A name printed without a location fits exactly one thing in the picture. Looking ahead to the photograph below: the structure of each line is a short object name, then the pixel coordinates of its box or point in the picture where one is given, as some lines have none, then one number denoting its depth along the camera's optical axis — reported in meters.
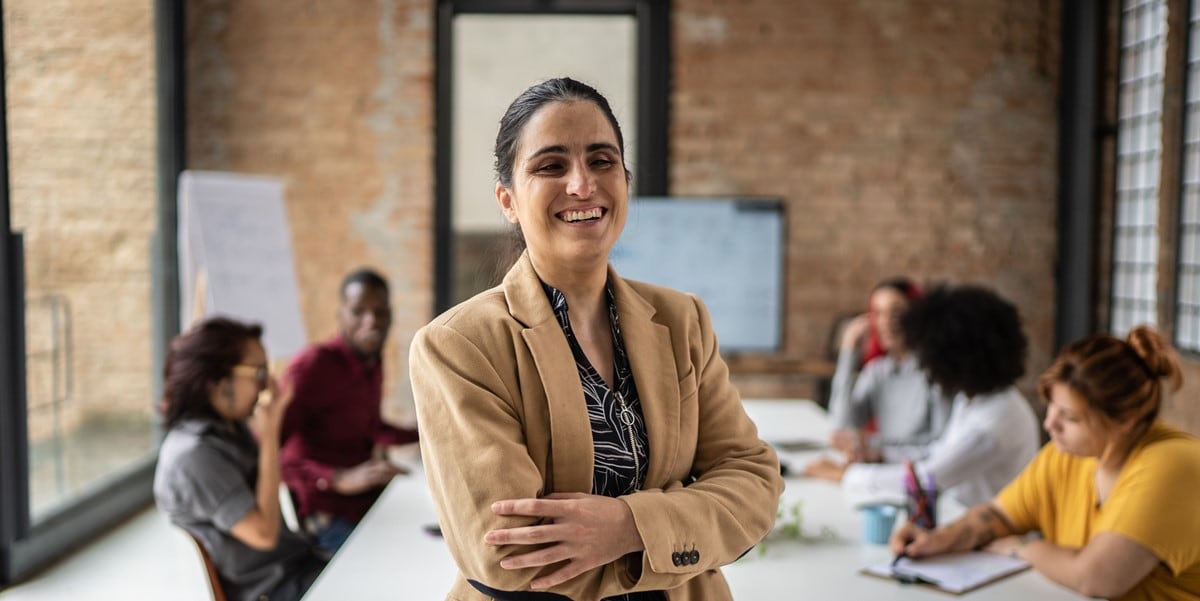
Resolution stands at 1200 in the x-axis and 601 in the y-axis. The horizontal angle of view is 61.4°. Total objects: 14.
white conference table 2.08
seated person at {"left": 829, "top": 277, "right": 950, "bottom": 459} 3.76
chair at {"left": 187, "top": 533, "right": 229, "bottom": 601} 2.34
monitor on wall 5.72
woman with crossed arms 1.28
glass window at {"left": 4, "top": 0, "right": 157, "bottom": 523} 3.96
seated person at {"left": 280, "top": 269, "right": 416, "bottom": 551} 3.26
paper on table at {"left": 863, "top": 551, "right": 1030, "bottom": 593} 2.11
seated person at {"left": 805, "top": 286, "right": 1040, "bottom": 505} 2.99
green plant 2.45
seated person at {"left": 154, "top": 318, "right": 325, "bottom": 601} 2.48
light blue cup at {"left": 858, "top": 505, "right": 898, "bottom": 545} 2.41
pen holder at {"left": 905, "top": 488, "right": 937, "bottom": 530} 2.39
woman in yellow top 2.02
